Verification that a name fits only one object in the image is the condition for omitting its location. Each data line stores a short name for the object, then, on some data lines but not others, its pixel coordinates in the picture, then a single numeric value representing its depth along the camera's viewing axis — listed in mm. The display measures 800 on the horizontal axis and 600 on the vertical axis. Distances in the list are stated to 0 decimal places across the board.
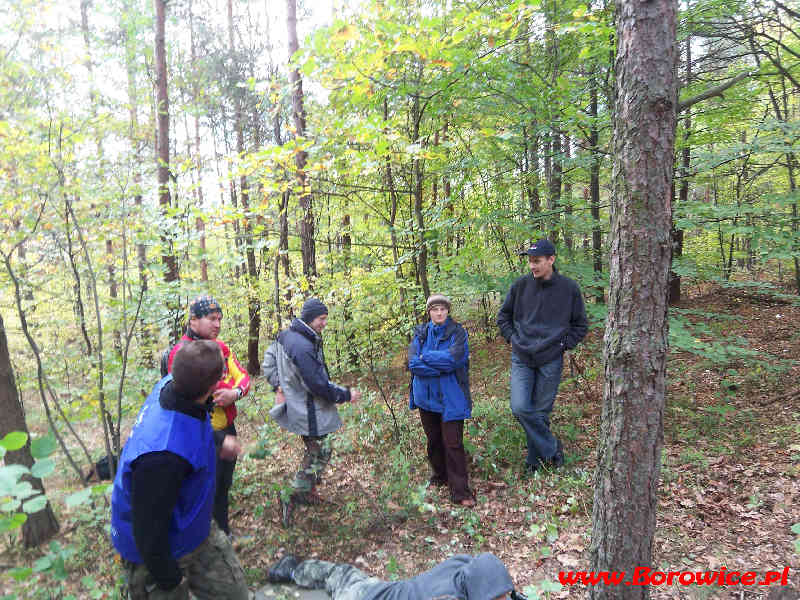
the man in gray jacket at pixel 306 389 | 3867
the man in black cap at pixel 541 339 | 4152
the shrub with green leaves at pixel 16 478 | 1552
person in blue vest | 1854
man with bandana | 3541
